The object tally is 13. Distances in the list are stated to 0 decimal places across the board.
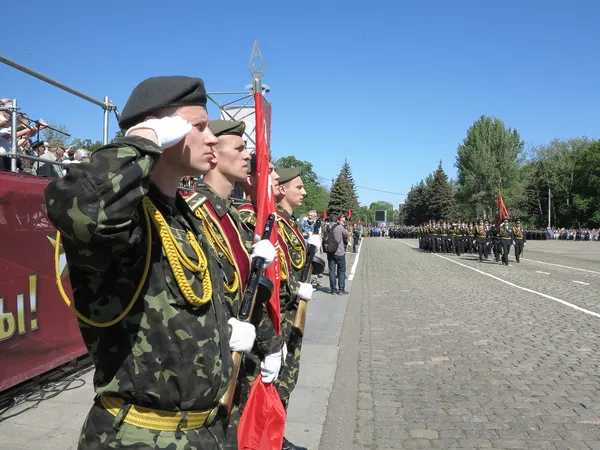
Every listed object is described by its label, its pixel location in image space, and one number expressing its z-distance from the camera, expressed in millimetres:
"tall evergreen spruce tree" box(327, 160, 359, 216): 97750
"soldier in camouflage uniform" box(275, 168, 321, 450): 3793
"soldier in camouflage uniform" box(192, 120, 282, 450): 2555
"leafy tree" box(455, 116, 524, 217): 72688
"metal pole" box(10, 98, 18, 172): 4684
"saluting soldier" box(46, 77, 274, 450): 1486
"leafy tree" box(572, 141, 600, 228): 77125
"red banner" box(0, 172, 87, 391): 4281
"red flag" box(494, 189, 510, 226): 26222
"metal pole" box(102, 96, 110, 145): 5758
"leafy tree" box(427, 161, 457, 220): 93000
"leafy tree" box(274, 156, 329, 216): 59556
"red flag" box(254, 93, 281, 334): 3246
